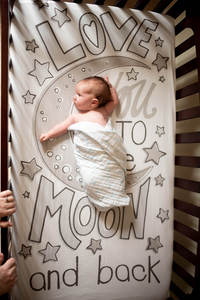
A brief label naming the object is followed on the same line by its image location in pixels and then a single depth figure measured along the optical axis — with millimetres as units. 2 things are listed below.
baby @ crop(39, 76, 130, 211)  1127
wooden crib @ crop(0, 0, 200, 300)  889
